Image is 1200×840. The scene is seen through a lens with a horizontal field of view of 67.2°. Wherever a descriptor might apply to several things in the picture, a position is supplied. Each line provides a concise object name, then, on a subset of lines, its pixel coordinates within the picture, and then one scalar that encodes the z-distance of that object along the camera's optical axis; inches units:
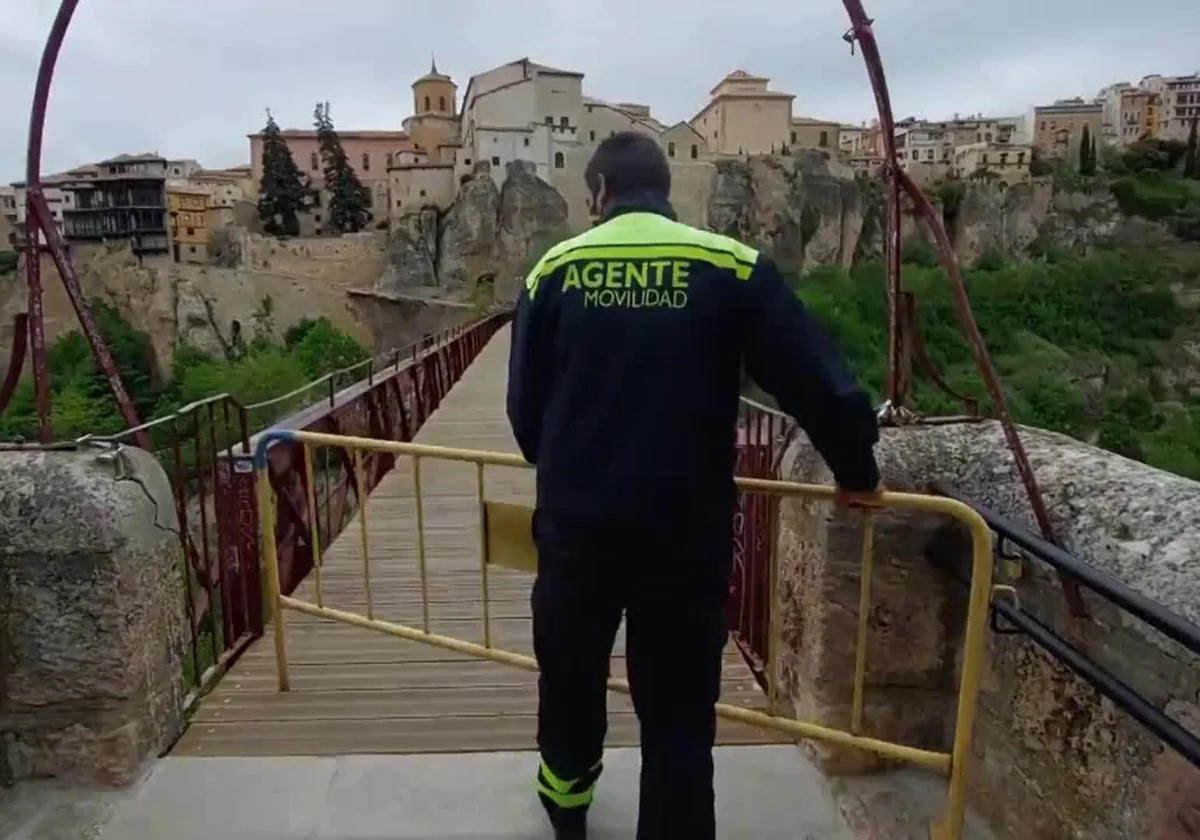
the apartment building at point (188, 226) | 2308.1
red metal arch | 100.7
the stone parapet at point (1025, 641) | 71.9
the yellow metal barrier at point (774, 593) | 88.0
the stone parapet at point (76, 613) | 100.7
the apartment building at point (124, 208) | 2188.7
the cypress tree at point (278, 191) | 2303.2
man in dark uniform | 75.4
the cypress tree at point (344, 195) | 2303.2
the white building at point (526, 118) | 2227.6
